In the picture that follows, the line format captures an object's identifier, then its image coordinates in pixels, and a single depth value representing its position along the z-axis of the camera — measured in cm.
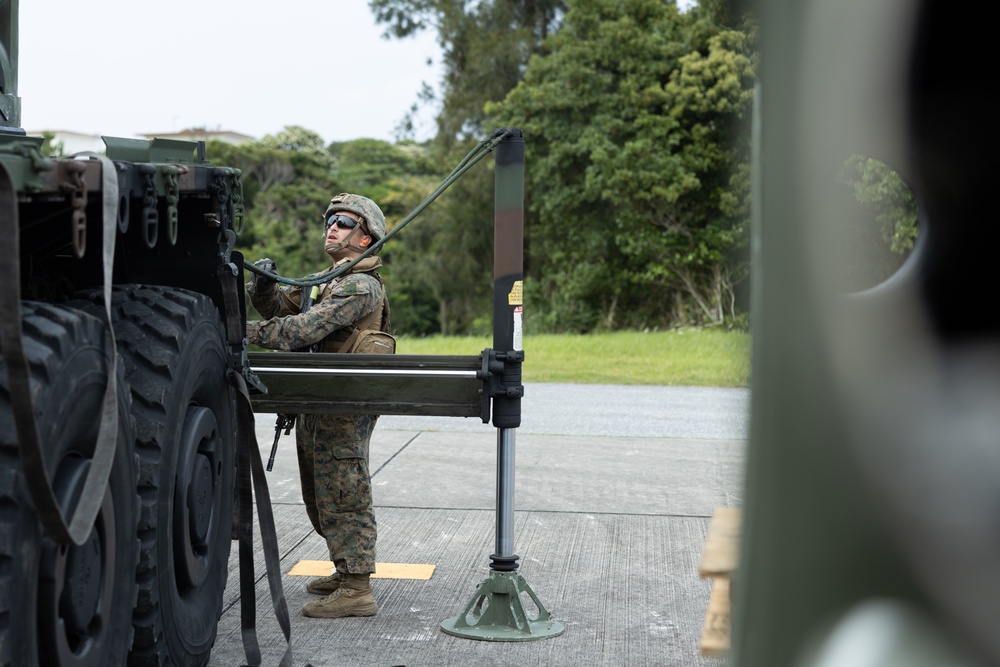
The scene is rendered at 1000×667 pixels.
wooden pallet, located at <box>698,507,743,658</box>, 154
